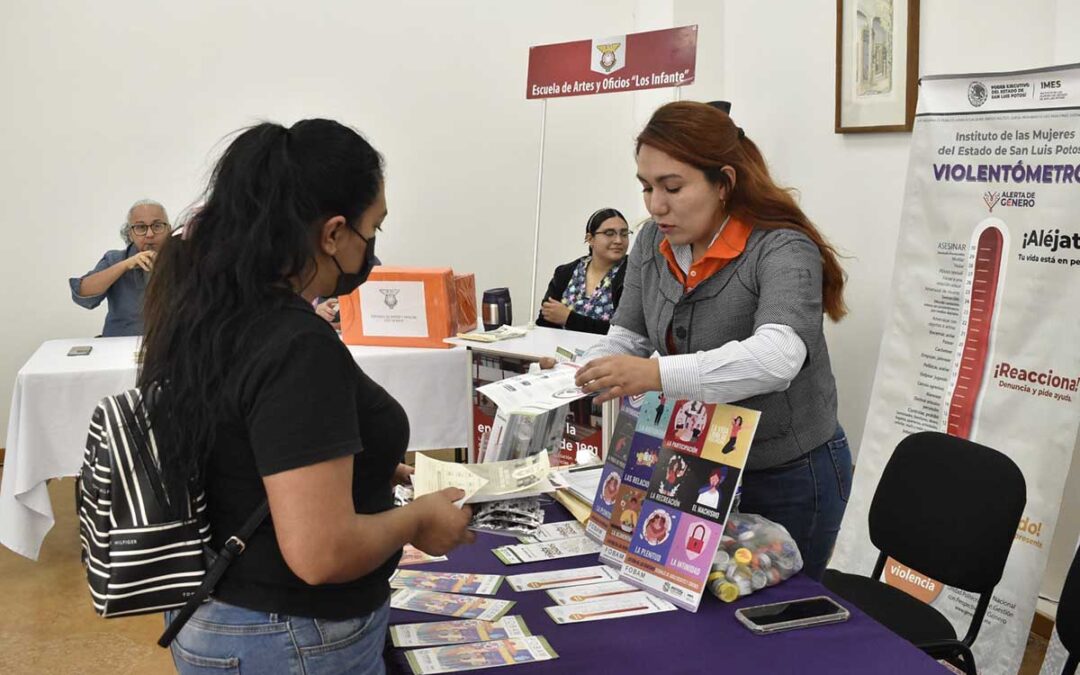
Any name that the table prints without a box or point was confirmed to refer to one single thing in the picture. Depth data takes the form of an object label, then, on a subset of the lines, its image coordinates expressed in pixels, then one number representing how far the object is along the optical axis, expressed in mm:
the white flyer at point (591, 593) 1541
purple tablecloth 1329
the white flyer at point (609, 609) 1479
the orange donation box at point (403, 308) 3773
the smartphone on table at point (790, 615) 1422
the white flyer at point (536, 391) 1572
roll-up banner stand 2346
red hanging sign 4234
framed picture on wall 3288
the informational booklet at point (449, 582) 1593
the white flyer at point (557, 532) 1791
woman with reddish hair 1544
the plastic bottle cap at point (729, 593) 1495
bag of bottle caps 1510
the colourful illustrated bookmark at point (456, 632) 1423
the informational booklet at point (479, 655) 1343
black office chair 1906
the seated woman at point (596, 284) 4176
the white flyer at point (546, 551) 1709
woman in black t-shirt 1034
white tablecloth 3309
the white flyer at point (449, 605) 1507
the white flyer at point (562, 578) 1599
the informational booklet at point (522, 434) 1652
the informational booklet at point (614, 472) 1720
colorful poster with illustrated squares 1629
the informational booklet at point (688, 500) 1479
